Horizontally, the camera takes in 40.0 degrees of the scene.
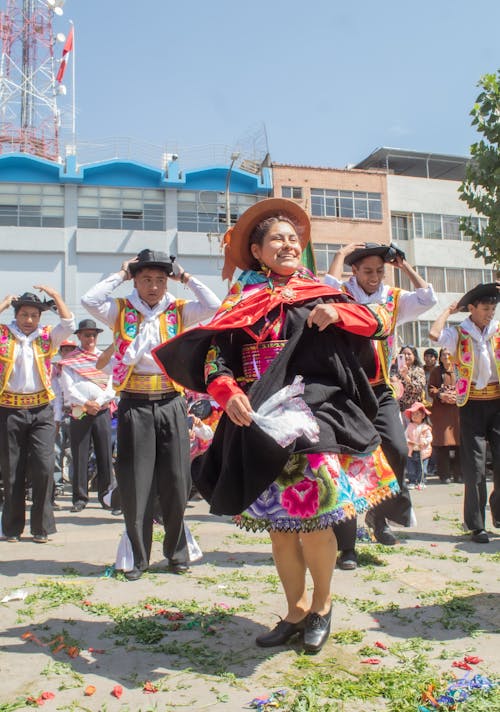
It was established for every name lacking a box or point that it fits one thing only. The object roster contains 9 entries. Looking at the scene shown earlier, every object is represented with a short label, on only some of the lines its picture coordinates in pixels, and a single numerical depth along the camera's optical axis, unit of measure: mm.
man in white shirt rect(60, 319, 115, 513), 9094
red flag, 37031
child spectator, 10805
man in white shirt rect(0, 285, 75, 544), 6418
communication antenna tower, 36188
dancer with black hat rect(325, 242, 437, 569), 5387
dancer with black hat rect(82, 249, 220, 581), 5043
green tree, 12156
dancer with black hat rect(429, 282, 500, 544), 6188
